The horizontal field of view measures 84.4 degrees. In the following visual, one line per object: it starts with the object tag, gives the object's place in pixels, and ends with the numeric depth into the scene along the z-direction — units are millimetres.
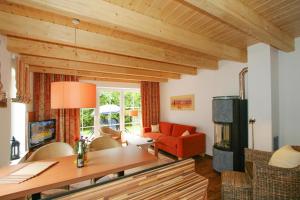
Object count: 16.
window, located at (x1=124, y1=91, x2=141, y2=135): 6379
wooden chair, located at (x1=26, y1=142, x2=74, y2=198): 2121
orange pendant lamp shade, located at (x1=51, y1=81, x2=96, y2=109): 1729
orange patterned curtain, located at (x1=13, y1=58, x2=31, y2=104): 2783
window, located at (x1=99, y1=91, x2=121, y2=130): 5922
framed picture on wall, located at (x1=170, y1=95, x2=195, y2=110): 5074
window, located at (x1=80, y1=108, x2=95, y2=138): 5565
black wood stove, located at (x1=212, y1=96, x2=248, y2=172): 3109
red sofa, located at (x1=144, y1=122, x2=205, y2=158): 4031
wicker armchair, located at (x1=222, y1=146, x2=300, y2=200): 1677
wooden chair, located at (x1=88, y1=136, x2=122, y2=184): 2635
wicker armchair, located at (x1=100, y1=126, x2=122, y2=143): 5189
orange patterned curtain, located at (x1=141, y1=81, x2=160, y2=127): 6277
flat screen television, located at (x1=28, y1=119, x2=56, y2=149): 3889
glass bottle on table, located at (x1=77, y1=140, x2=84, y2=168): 1700
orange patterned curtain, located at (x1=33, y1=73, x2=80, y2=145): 4570
